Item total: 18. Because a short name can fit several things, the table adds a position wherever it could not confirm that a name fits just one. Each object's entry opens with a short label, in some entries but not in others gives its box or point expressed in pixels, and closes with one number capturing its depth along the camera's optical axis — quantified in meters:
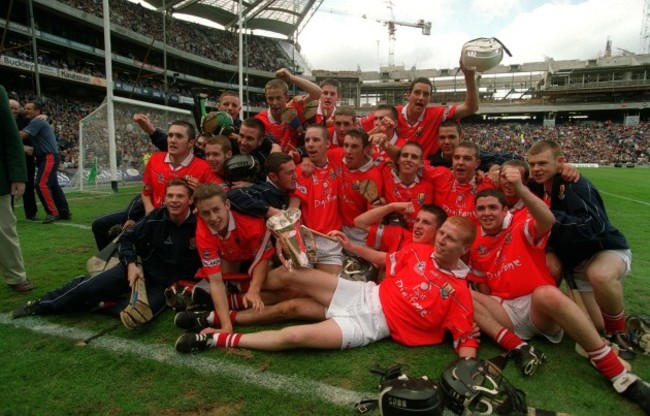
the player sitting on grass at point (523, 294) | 2.48
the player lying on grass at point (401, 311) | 2.74
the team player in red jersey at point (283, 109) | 4.93
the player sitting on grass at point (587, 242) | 2.88
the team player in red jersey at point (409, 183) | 3.93
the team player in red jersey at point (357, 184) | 4.14
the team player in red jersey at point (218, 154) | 4.14
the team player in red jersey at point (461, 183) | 3.85
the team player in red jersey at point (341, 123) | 4.75
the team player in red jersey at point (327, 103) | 5.54
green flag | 12.70
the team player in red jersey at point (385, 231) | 3.44
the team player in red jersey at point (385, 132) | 3.80
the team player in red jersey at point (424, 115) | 4.75
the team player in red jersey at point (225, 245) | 3.13
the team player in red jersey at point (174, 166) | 4.18
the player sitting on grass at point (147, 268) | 3.30
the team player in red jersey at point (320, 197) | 4.03
